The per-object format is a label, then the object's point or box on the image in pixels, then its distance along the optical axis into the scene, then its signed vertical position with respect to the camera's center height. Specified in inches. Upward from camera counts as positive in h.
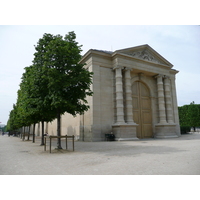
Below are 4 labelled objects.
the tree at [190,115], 1921.5 +79.3
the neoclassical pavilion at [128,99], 794.6 +126.4
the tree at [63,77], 440.1 +123.2
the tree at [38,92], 458.6 +88.6
